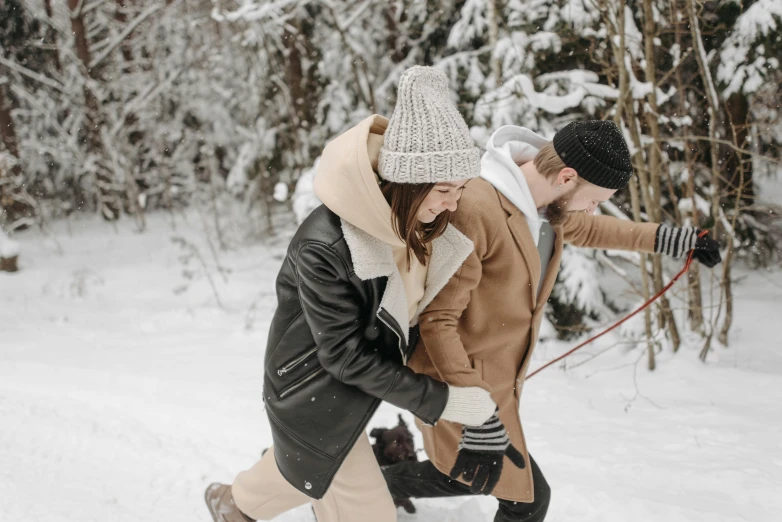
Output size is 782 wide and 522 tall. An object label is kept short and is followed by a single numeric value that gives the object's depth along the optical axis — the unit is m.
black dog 3.25
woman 1.82
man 2.22
